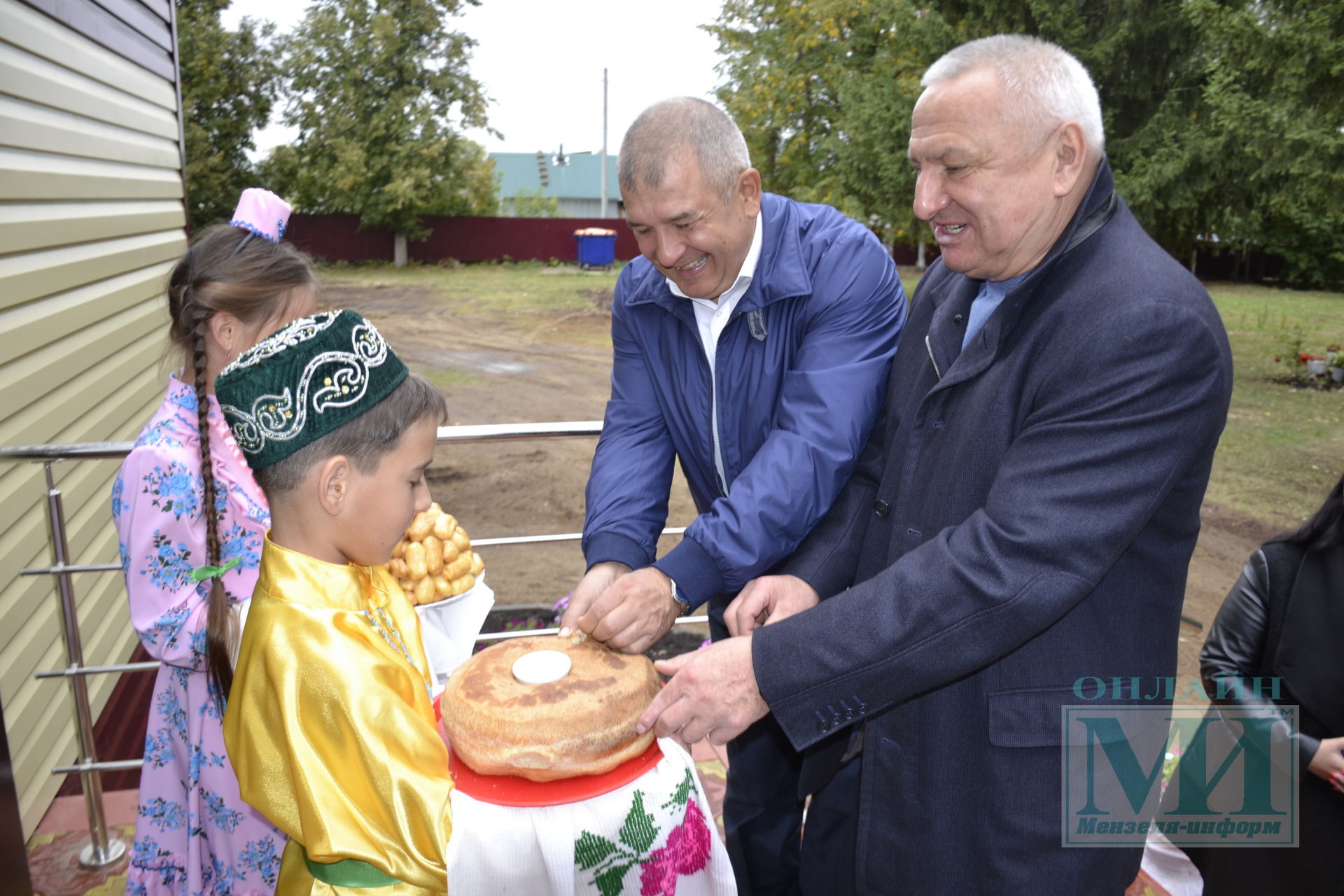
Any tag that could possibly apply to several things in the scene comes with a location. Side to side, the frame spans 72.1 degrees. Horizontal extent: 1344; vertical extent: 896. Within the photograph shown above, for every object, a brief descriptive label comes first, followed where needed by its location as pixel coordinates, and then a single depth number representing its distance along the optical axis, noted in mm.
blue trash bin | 29234
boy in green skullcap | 1476
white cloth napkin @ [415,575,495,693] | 2156
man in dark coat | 1582
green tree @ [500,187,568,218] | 37719
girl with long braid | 2139
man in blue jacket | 2160
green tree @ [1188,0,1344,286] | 11062
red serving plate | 1466
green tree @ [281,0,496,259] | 28688
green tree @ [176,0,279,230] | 26453
